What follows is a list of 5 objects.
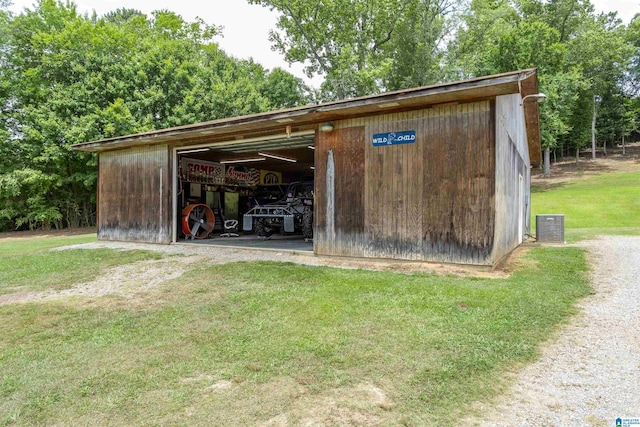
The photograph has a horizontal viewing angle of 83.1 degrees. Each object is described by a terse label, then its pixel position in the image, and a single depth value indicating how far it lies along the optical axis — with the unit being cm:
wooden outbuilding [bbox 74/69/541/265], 564
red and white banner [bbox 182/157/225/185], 1080
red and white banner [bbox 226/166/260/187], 1316
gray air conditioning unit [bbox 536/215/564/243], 952
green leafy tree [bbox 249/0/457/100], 2345
